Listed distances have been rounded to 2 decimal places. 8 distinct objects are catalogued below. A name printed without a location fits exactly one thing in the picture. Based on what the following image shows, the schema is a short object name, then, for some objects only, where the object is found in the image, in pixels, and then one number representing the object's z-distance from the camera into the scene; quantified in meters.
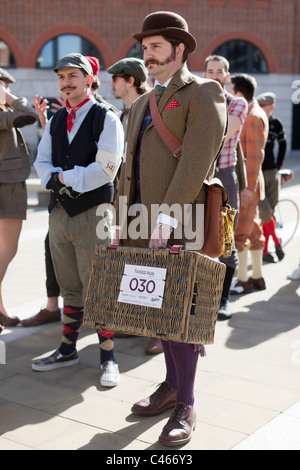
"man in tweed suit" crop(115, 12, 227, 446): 3.12
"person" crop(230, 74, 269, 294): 5.84
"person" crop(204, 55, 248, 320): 5.25
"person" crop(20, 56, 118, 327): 5.17
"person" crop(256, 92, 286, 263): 7.46
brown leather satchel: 3.22
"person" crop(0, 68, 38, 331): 4.91
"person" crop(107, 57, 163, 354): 4.84
